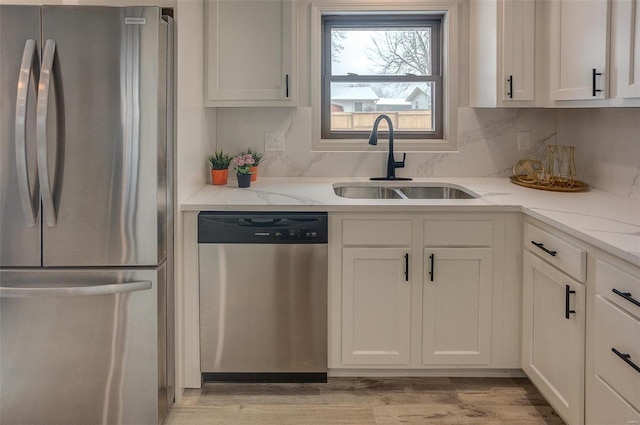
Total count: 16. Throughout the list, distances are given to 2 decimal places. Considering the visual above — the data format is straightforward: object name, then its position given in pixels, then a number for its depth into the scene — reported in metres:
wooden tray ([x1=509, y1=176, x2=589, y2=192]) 2.66
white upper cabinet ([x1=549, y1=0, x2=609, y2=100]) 2.20
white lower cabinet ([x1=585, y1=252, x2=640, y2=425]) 1.52
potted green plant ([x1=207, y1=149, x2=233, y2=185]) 2.89
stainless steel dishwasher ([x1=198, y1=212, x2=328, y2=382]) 2.36
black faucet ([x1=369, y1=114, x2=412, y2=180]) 2.97
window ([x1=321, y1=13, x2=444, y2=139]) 3.28
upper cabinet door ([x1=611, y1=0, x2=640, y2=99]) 1.98
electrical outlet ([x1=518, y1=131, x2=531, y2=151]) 3.18
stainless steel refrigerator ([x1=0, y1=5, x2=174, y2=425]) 1.96
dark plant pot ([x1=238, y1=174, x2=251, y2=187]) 2.85
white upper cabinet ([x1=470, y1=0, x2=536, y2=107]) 2.68
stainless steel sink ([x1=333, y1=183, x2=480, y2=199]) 3.06
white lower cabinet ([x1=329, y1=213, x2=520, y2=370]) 2.39
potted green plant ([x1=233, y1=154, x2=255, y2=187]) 2.85
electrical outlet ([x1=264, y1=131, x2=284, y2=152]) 3.20
